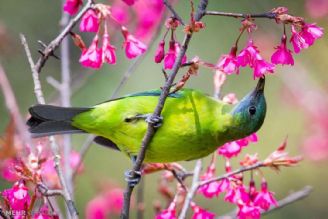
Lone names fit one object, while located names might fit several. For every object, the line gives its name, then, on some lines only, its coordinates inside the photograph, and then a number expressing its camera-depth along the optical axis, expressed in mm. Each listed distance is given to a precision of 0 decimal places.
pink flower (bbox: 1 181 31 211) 4824
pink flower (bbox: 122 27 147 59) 5516
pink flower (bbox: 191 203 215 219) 5891
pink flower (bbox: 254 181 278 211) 5676
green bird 5738
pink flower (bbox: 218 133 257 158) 6094
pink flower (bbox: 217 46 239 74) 4812
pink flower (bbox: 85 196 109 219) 8945
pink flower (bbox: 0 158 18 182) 6289
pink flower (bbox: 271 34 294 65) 4809
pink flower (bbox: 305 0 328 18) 11852
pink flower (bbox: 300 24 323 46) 4609
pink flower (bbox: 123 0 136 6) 5609
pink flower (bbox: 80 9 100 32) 5309
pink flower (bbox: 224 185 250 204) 5625
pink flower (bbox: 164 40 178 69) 5027
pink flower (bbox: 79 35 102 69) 5355
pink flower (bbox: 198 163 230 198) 5754
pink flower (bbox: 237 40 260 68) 4766
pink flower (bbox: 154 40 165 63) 4879
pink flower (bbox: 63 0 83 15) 5395
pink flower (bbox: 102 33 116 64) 5355
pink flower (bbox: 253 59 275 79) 4743
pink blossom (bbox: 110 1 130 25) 9297
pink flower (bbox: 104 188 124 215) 9203
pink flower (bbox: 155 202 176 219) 5754
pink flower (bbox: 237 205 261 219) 5523
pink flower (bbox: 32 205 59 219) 4812
